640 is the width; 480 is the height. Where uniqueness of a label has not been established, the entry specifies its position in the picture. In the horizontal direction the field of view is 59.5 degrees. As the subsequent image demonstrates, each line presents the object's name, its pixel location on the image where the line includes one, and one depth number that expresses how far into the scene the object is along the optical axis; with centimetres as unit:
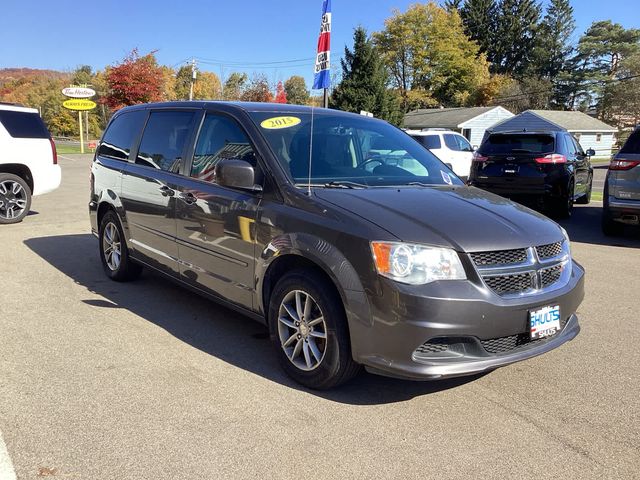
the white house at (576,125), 5181
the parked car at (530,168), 1033
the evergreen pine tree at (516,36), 8038
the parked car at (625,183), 814
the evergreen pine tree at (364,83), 3522
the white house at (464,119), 5072
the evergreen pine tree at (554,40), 7944
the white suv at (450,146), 1614
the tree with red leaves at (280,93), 4881
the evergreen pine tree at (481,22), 7881
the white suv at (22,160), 959
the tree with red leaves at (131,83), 3653
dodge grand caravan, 308
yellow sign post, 3658
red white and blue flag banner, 829
